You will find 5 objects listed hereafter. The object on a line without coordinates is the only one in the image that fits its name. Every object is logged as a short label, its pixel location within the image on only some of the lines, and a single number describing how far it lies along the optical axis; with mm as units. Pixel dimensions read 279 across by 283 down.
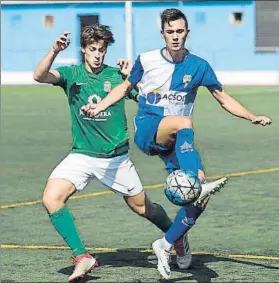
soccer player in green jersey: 17581
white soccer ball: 16509
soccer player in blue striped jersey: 17198
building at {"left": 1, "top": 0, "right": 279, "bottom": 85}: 103525
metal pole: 98796
